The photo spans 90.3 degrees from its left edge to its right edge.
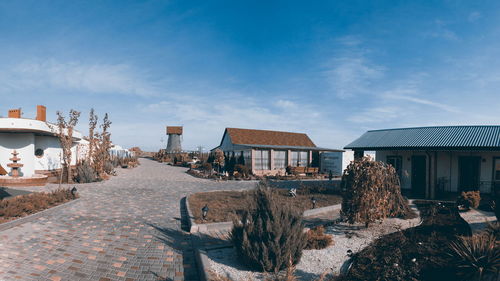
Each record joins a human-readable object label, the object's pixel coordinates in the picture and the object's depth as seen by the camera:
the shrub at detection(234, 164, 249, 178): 22.07
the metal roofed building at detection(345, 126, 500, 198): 12.91
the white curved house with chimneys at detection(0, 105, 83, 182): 15.81
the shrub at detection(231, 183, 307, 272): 4.64
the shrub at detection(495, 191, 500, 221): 7.94
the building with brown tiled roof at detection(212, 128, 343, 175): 24.14
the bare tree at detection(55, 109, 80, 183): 16.80
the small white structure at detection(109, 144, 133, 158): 36.09
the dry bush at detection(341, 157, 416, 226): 7.01
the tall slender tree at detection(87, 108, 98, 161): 21.17
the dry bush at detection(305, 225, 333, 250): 5.80
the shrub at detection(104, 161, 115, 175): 22.24
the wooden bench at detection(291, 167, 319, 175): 24.10
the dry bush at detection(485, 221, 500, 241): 6.10
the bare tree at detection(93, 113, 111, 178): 19.66
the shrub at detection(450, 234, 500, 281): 4.25
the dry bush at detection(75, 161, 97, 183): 16.25
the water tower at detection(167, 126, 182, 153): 57.22
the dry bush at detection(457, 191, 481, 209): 10.12
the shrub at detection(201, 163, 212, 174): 24.52
